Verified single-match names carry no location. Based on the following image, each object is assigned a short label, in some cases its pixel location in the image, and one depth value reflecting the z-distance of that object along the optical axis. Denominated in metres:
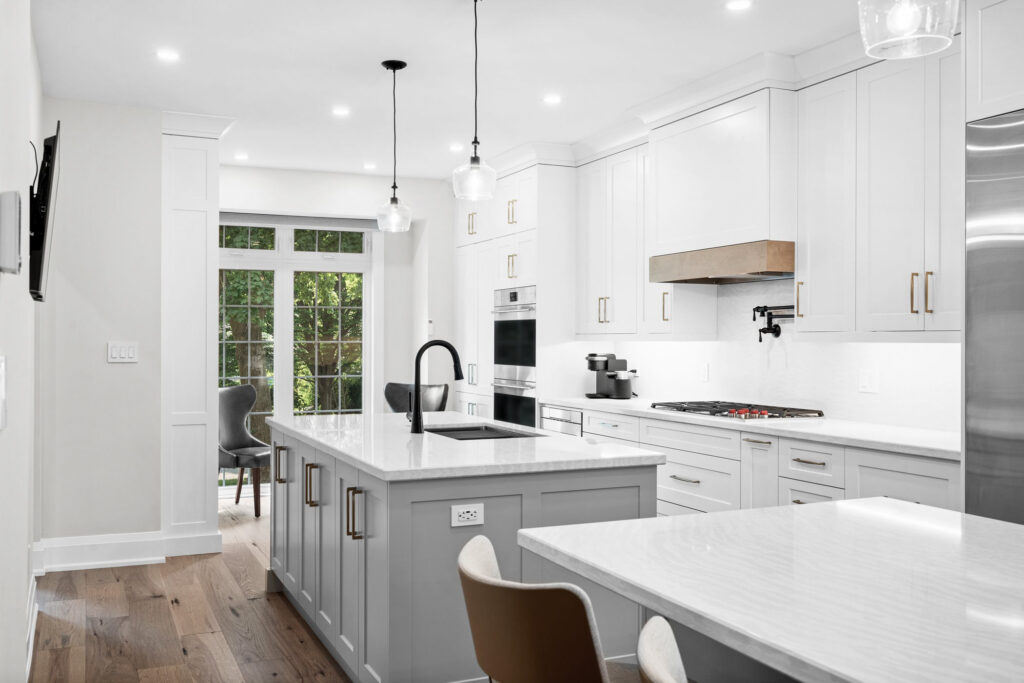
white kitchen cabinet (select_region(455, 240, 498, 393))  6.49
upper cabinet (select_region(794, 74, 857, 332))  3.76
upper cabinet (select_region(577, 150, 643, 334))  5.31
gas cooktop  4.15
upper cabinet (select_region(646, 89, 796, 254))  4.05
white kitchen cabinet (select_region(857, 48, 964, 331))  3.32
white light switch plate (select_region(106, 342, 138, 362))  4.75
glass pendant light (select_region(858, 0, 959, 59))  1.39
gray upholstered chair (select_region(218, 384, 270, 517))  6.06
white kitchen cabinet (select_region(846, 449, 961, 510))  3.02
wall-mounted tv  2.39
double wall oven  5.87
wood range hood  4.02
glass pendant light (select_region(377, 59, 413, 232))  4.34
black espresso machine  5.59
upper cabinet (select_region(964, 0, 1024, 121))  2.65
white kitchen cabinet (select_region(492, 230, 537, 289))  5.89
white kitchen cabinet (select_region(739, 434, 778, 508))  3.79
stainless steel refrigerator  2.60
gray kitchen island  2.53
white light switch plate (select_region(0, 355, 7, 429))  1.42
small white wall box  1.42
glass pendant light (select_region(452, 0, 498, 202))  3.35
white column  4.98
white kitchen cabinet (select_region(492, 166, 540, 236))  5.89
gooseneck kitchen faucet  3.39
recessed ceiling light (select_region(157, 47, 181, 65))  3.94
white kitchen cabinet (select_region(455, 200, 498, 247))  6.50
